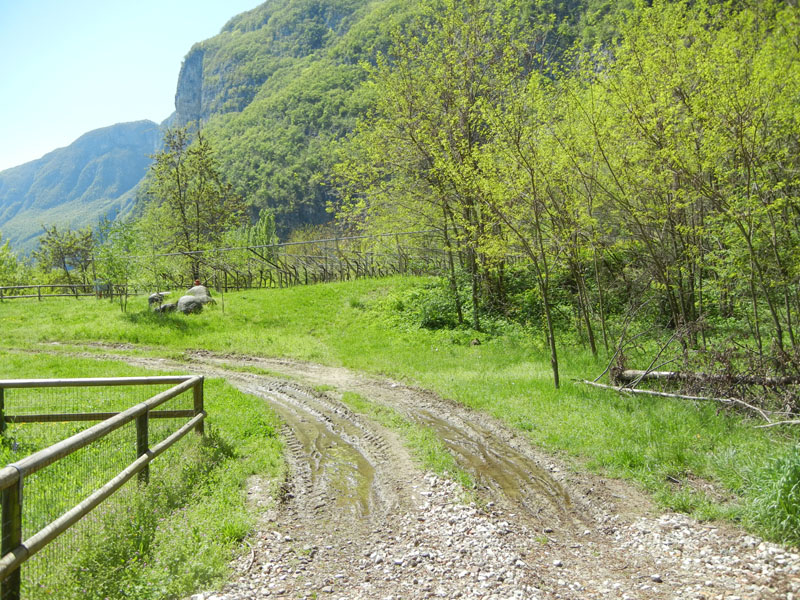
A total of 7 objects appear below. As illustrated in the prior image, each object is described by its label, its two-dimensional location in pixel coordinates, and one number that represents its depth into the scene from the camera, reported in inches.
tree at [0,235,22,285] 1704.0
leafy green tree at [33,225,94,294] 2140.7
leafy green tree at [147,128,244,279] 1277.1
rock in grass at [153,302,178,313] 808.9
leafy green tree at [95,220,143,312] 820.0
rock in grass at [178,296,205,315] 799.1
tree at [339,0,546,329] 647.8
